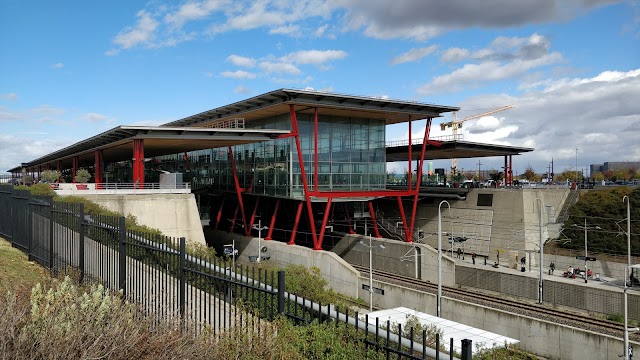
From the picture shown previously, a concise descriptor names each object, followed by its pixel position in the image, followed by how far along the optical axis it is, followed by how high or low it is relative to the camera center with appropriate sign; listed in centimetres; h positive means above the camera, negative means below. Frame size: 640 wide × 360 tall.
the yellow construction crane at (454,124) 15590 +1772
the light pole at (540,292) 3429 -818
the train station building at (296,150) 4160 +321
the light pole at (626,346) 2155 -768
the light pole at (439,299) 3040 -759
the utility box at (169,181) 3941 -10
